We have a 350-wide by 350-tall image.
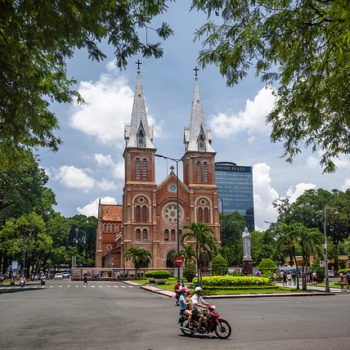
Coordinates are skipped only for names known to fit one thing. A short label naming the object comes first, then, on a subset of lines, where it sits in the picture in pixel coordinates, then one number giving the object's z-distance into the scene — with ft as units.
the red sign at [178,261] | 88.14
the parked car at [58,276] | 250.45
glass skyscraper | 503.61
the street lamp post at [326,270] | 93.53
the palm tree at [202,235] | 103.35
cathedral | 196.95
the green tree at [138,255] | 166.40
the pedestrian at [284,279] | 118.37
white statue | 150.30
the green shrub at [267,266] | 146.72
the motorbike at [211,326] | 34.73
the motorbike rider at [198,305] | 36.57
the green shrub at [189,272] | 136.36
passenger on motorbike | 37.24
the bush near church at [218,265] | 140.87
